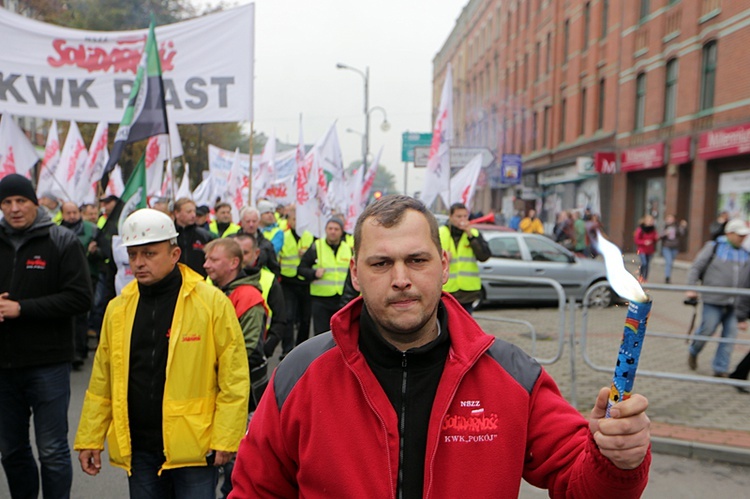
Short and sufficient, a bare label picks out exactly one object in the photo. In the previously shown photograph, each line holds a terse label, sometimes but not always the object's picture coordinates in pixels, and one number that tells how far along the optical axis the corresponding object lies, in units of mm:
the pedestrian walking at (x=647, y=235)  11344
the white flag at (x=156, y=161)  7025
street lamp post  43675
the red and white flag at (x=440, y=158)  9727
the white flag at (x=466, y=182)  10164
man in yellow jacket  3074
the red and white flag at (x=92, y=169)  10680
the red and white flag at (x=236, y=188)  15160
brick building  20062
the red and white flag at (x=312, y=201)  9445
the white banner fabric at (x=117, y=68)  7133
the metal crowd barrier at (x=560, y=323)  6723
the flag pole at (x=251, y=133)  7561
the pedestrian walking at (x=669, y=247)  16266
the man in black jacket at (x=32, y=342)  3680
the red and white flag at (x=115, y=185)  14023
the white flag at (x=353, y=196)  12806
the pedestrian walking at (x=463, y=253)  7496
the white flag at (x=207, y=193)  18727
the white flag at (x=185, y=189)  17984
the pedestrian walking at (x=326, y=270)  7793
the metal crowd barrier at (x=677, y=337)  5910
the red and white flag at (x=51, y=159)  12000
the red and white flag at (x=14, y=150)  8820
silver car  12484
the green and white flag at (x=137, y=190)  6277
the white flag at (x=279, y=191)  18469
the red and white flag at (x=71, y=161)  11312
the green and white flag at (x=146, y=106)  6363
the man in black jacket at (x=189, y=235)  7387
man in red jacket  1704
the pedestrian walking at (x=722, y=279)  7082
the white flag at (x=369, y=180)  15567
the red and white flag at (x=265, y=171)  18375
